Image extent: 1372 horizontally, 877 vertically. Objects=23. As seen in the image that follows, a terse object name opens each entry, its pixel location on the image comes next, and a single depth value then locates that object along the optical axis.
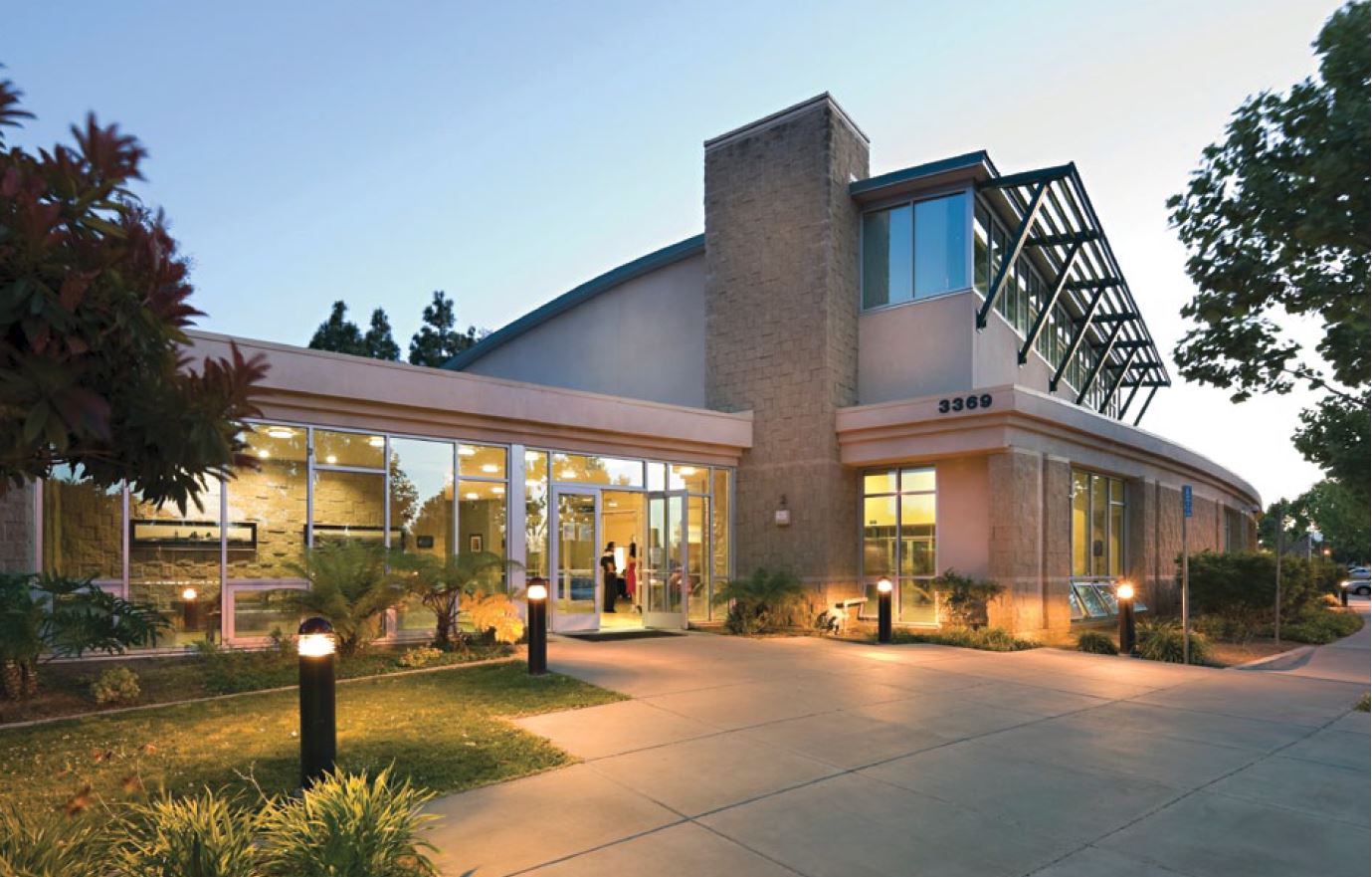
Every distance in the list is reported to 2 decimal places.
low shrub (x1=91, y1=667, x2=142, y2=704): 8.27
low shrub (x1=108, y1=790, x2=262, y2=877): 3.85
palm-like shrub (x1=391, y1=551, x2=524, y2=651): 11.21
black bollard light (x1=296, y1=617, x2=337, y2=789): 5.49
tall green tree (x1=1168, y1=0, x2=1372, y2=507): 6.85
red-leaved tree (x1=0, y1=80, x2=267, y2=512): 3.00
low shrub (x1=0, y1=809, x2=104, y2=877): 3.73
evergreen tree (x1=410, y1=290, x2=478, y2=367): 47.09
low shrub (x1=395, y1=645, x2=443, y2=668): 10.73
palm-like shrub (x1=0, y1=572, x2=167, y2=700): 7.83
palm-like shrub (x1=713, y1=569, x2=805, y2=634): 15.38
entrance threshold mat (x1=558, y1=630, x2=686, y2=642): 14.07
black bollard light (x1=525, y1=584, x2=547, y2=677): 9.96
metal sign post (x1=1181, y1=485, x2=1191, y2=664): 12.06
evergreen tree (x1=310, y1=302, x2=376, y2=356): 44.94
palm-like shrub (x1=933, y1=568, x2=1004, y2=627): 15.13
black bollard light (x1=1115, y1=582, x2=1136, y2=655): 12.73
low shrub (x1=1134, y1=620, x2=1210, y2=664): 12.38
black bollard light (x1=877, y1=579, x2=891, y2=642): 14.08
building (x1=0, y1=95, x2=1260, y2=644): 12.25
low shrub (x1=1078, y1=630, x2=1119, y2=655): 13.09
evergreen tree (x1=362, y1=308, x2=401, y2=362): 45.94
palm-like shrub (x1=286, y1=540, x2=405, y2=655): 10.09
